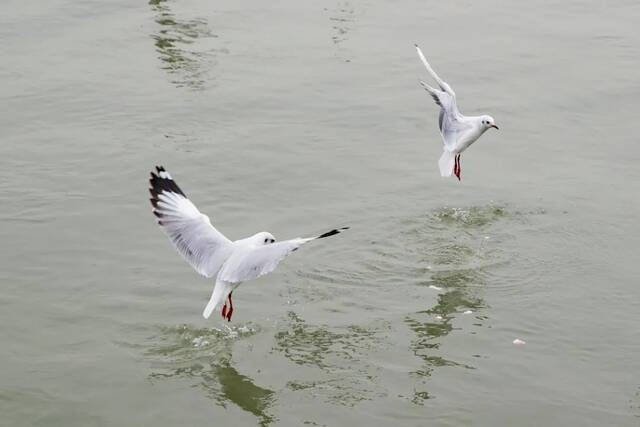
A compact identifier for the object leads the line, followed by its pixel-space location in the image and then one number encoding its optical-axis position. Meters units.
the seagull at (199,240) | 15.30
